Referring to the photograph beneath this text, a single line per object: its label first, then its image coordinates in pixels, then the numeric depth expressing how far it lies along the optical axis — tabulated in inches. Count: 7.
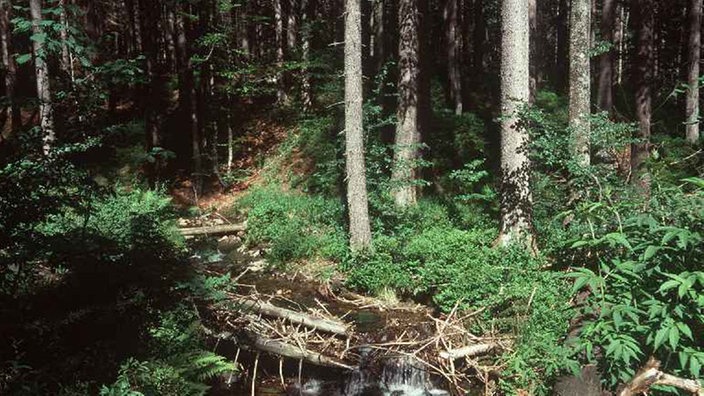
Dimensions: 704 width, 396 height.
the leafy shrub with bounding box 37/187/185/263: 204.2
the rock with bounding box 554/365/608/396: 211.6
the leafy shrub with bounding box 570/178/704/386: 164.4
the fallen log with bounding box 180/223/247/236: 563.8
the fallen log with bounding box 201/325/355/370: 280.7
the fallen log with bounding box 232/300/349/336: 304.7
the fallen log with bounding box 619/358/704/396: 159.9
